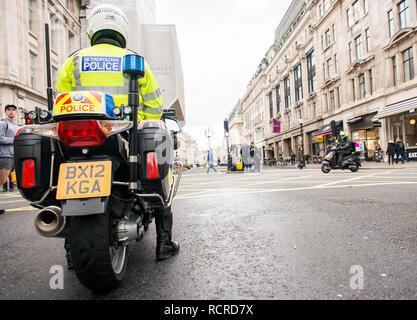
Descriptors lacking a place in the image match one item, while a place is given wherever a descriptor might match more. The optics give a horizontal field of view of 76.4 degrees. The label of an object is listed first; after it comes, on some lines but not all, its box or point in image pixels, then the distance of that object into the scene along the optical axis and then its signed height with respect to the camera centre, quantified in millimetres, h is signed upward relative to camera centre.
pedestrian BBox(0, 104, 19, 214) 4527 +458
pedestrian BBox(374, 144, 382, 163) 19159 +47
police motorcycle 1405 -21
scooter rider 11977 +226
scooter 11780 -294
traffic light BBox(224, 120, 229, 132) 21491 +2962
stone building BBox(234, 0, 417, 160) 17641 +7486
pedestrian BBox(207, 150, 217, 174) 20359 +335
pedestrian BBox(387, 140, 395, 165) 15667 +235
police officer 1908 +697
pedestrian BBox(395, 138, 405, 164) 15516 +222
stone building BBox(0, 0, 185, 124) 8328 +6383
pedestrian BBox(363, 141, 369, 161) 20969 +307
